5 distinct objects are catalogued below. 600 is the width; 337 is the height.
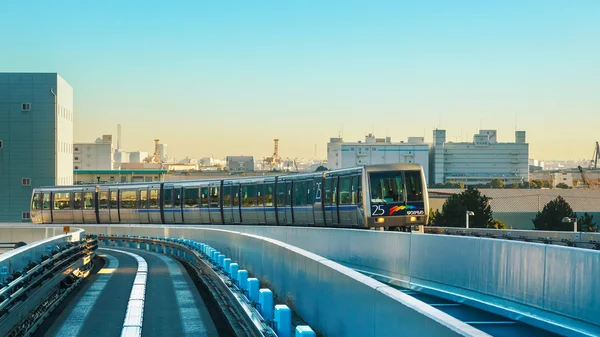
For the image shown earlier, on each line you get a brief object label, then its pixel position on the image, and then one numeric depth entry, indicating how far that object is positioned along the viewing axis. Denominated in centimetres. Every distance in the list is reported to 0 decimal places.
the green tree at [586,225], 7882
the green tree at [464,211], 9050
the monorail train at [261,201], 3606
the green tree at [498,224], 9541
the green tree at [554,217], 8611
